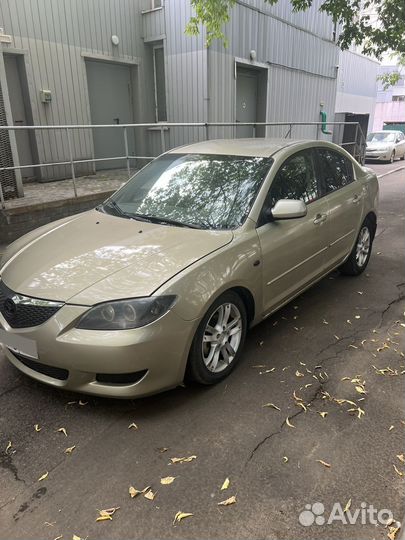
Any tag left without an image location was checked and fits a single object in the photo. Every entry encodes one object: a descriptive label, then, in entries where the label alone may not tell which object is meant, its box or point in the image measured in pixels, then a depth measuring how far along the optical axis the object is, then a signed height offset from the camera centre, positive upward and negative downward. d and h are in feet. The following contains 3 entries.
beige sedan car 8.25 -3.23
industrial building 27.78 +2.90
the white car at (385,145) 60.85 -5.01
